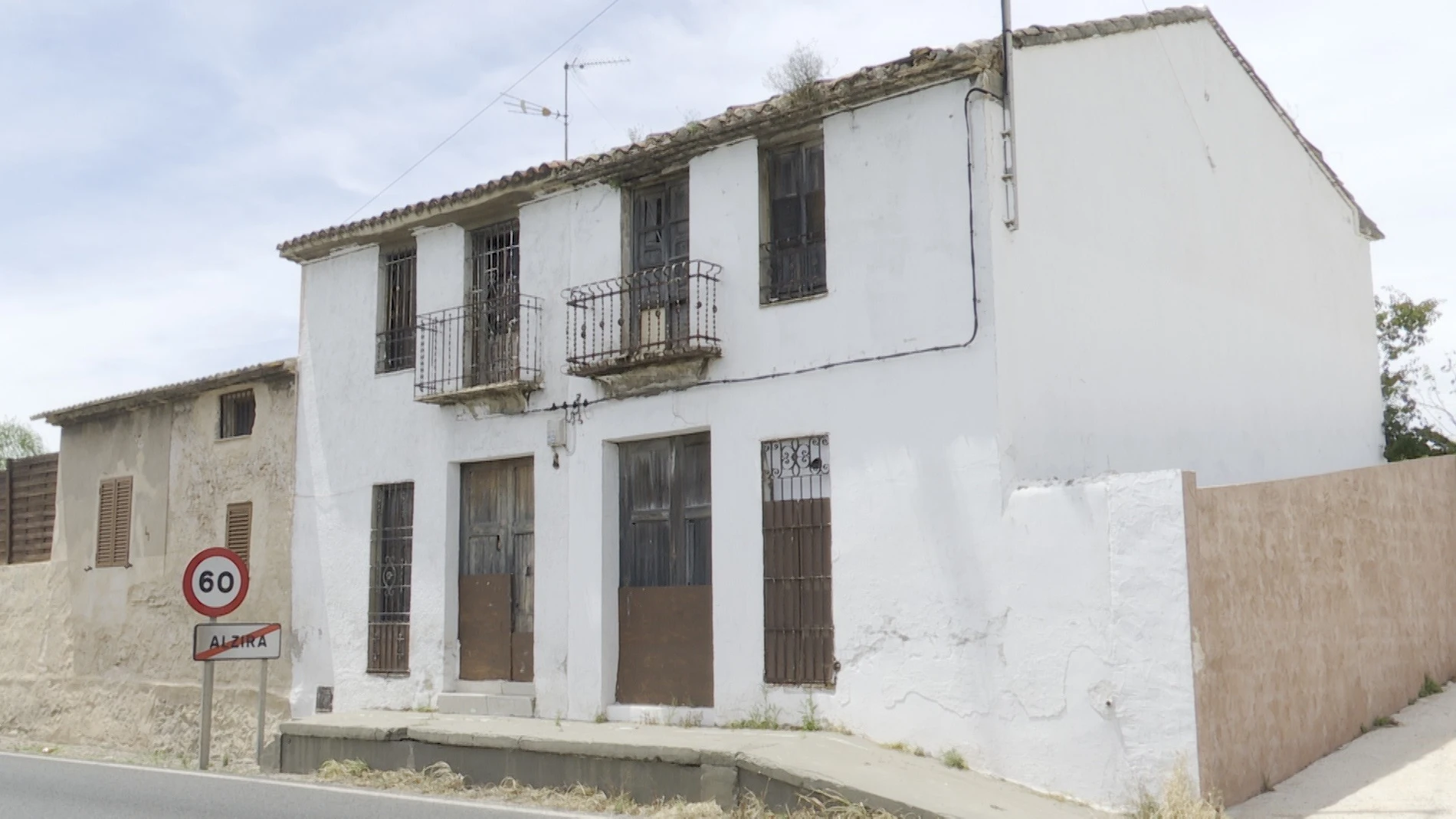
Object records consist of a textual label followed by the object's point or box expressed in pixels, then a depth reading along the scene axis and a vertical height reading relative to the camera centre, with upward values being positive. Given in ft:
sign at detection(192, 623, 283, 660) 38.99 -1.34
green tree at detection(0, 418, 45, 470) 134.82 +16.15
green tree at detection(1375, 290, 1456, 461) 55.67 +8.80
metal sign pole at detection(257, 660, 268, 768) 38.15 -2.67
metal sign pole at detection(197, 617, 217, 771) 39.01 -3.66
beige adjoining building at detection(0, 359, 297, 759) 51.55 +1.53
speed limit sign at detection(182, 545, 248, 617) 38.17 +0.42
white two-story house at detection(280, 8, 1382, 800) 33.45 +5.95
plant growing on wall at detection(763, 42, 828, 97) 38.34 +14.94
